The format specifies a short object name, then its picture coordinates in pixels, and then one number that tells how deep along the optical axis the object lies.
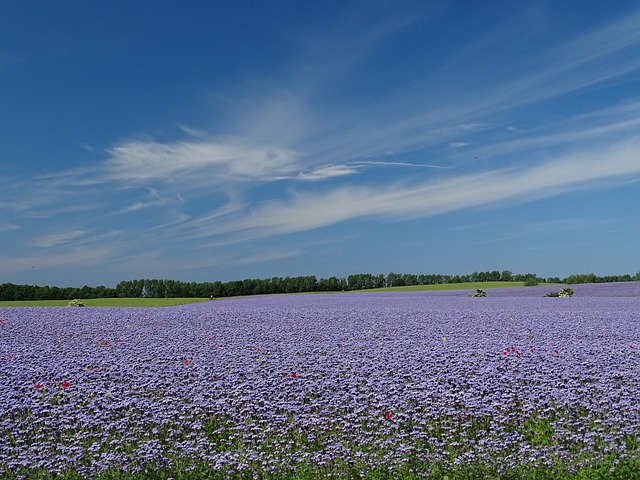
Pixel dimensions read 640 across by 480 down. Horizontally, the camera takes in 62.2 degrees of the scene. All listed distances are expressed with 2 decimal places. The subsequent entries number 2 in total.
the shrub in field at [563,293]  32.80
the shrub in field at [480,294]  34.69
